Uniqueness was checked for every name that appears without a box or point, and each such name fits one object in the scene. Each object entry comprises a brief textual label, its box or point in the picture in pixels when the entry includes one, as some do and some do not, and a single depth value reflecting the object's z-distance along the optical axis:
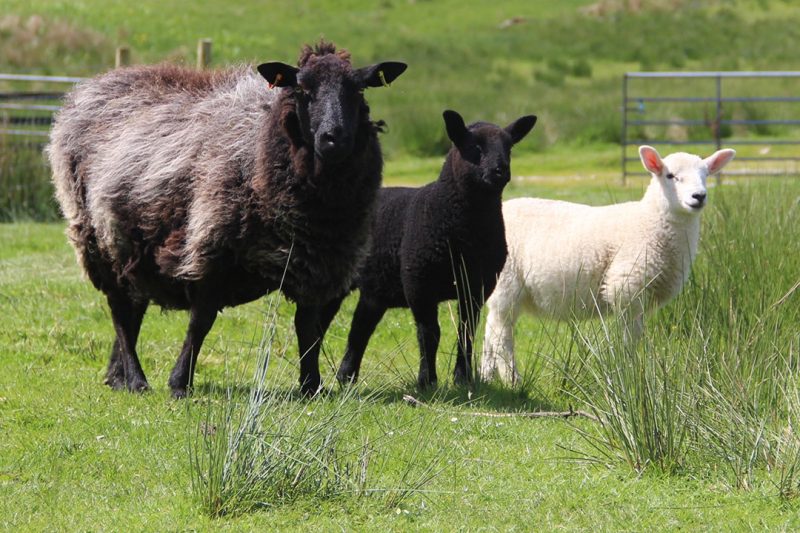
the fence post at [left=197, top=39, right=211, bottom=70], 33.34
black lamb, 16.02
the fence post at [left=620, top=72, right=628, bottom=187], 40.32
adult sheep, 14.70
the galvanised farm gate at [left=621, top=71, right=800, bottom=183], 43.25
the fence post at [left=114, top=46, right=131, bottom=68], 34.66
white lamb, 16.94
